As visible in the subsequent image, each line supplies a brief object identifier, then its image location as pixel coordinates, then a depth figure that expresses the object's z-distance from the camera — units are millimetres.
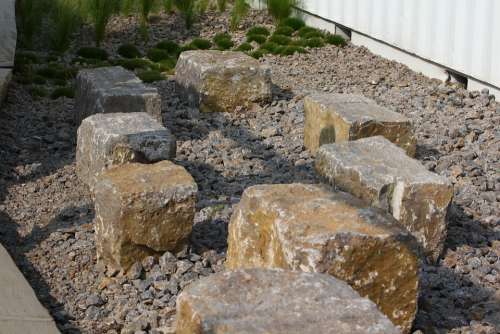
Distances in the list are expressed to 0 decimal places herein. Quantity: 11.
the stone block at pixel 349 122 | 5484
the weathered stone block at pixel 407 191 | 4336
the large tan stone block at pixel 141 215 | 4250
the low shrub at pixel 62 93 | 7094
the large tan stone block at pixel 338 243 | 3492
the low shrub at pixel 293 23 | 9266
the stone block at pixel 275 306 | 2793
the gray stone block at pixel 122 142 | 5109
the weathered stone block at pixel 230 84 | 6852
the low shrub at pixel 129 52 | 8328
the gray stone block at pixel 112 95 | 6133
